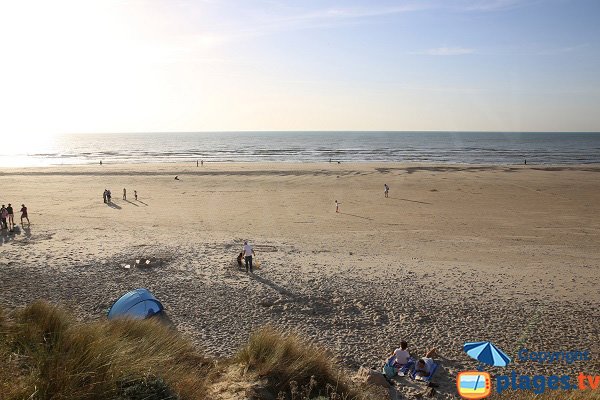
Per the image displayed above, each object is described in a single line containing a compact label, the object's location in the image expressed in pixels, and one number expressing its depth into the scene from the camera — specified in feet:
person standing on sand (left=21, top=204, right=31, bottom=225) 68.34
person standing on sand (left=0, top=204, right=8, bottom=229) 63.41
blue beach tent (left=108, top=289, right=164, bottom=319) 30.96
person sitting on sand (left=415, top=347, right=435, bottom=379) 26.76
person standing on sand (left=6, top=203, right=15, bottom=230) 64.71
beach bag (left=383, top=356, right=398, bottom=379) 26.71
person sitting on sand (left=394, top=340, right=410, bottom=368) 27.53
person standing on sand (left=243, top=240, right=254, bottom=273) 46.78
